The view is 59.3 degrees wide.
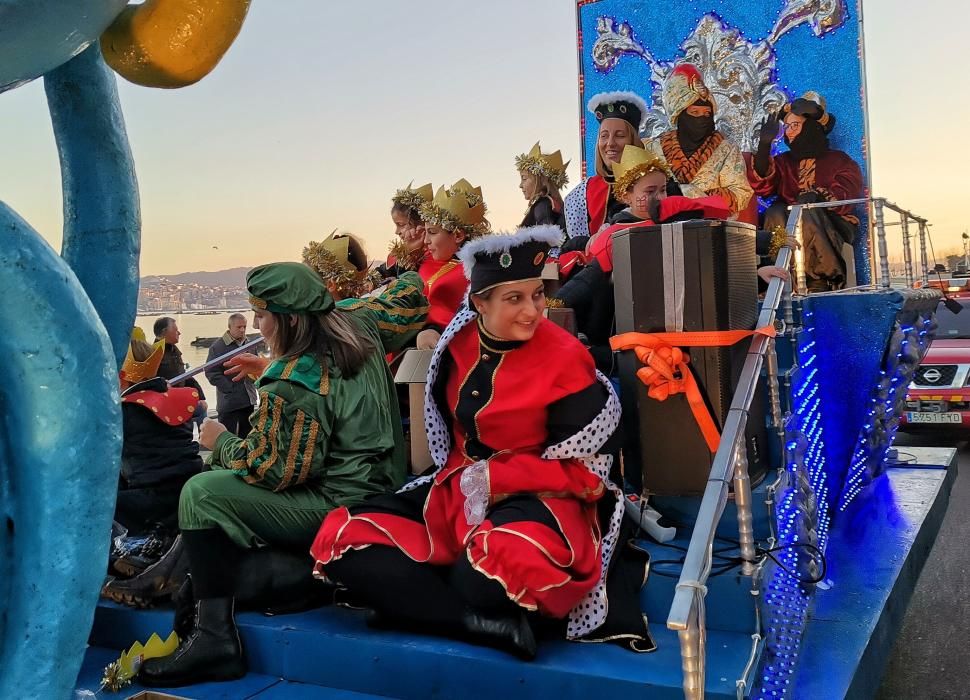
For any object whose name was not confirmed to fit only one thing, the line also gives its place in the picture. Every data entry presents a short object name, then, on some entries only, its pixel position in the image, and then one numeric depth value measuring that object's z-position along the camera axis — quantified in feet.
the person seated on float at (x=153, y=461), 12.89
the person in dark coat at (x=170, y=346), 29.76
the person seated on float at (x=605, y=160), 17.26
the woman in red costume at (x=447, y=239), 15.21
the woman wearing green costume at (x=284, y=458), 10.46
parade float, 3.65
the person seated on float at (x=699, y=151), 19.34
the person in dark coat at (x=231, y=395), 28.19
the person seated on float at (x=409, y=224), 16.67
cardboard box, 13.79
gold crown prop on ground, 10.25
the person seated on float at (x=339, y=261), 15.87
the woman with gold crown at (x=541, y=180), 18.52
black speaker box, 10.84
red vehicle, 28.09
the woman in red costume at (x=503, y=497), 9.27
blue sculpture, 3.57
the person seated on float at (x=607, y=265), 14.03
